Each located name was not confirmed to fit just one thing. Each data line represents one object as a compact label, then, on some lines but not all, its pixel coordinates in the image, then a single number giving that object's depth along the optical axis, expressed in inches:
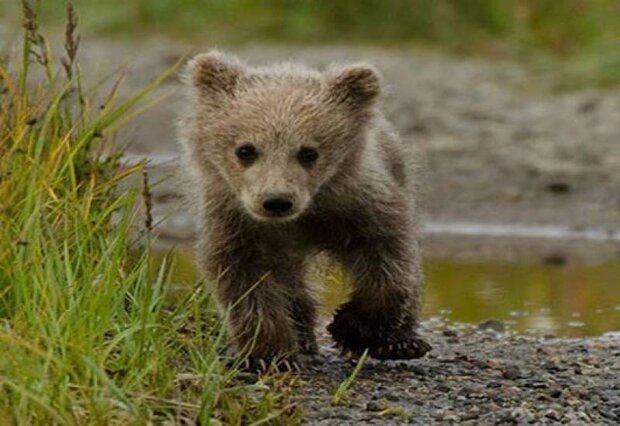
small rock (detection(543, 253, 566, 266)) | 925.2
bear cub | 589.3
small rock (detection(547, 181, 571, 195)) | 1120.8
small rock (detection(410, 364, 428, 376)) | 604.4
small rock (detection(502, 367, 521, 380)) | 593.3
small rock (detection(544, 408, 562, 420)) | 535.2
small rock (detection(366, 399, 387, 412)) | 534.6
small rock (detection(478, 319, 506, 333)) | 724.7
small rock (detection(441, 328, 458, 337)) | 700.6
